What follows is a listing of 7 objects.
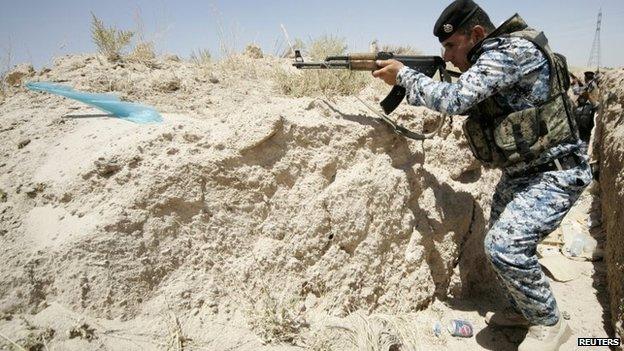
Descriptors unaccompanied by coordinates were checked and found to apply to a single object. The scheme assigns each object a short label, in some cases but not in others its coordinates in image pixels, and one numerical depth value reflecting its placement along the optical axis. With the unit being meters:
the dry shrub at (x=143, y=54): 3.33
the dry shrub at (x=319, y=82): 3.03
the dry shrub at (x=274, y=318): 2.03
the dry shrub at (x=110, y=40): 3.24
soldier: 2.19
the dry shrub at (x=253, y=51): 4.26
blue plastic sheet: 2.37
